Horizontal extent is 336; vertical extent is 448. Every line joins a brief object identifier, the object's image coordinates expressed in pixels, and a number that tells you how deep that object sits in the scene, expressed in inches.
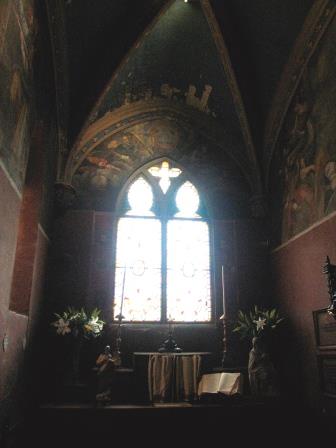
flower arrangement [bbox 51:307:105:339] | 284.5
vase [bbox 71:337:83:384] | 282.4
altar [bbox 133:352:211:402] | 269.3
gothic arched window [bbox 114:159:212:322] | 336.5
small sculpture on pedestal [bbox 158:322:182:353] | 286.0
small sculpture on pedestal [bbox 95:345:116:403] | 257.4
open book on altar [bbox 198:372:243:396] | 258.7
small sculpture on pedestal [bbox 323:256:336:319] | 227.8
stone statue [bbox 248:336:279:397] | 269.6
